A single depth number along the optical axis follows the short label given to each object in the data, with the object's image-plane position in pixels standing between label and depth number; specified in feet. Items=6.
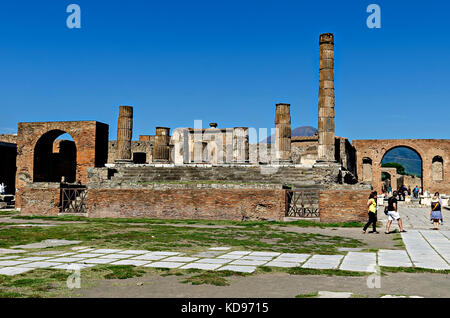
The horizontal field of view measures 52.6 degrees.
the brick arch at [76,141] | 83.20
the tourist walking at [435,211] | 44.80
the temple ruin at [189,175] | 52.47
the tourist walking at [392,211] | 40.22
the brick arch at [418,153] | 141.28
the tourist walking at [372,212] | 40.83
